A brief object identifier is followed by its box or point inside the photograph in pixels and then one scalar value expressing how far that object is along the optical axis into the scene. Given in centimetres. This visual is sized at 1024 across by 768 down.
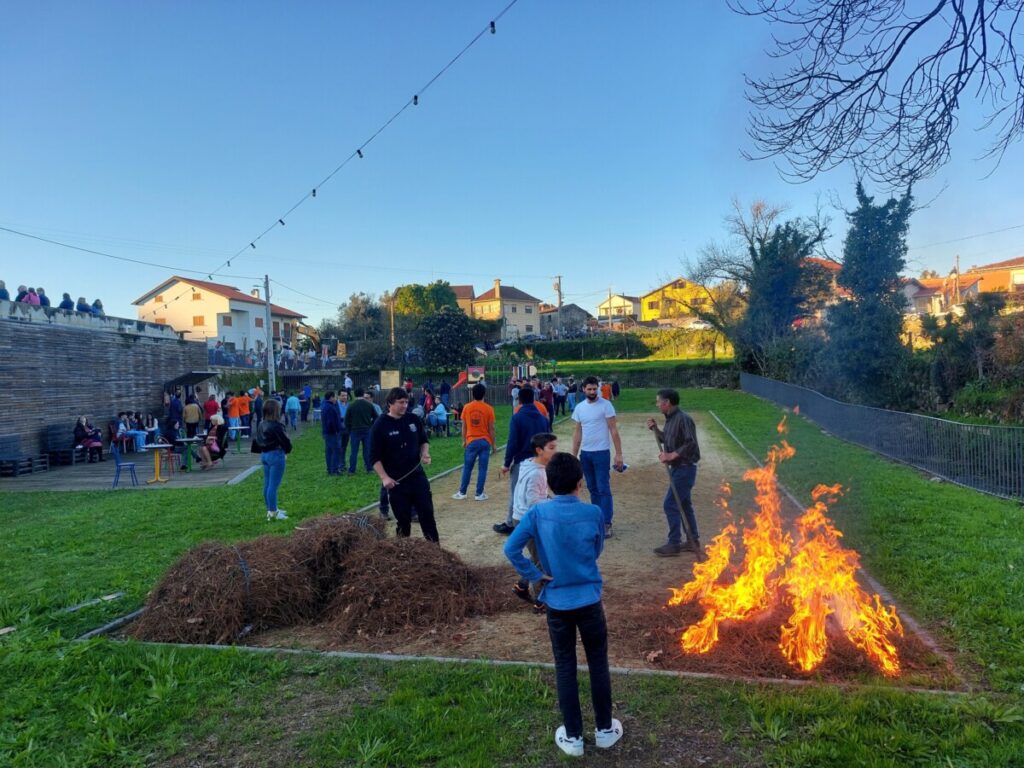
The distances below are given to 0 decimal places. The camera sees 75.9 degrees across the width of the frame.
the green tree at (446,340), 4325
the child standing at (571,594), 344
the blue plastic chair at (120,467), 1332
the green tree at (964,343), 1888
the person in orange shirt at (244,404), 2175
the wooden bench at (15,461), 1620
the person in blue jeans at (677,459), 697
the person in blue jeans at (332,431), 1323
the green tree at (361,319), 5647
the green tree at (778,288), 3953
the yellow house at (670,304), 5022
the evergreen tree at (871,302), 2322
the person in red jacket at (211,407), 1898
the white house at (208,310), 5475
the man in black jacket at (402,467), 660
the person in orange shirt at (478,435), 1002
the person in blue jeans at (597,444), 757
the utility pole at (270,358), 3004
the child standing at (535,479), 559
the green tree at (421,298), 5806
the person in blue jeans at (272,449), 909
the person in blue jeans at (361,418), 1271
